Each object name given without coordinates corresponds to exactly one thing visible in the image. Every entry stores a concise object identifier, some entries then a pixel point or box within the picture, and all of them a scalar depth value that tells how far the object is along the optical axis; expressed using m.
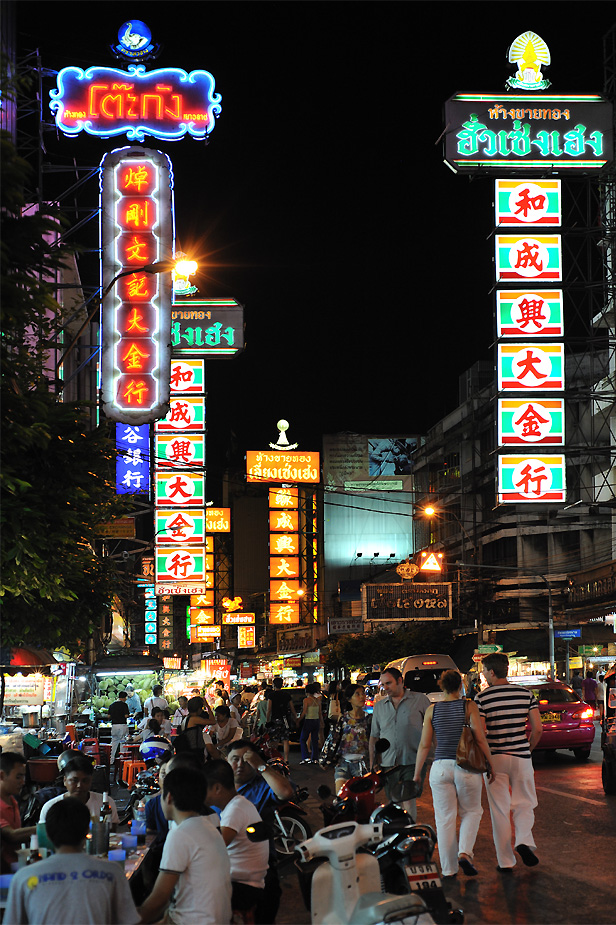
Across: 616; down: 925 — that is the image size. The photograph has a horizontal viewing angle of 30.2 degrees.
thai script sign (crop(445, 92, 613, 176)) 31.66
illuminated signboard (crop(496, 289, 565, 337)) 29.56
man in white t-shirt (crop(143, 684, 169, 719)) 26.50
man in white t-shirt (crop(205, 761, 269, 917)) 7.70
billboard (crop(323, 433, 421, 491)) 110.56
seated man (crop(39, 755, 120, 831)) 8.88
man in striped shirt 10.59
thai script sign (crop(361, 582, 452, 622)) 57.81
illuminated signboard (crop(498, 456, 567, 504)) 29.73
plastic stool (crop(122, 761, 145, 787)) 18.56
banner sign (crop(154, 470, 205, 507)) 37.75
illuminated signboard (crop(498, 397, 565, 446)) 29.56
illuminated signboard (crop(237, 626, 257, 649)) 97.81
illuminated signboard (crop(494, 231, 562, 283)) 29.73
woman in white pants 10.37
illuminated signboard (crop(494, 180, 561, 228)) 30.42
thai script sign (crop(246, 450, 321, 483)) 76.88
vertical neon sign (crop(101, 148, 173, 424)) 19.19
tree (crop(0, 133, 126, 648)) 7.03
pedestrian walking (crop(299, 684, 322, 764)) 26.23
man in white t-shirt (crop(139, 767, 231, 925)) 5.92
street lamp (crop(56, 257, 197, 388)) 15.28
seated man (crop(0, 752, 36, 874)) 8.19
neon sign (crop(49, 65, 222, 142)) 23.33
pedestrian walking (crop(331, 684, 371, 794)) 15.99
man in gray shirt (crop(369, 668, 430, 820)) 12.47
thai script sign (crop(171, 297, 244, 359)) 34.84
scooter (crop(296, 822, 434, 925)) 6.61
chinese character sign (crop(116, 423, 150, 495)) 35.84
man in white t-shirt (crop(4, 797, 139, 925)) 5.00
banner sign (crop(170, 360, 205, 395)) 37.09
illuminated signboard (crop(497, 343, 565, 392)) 29.57
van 31.73
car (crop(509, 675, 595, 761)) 21.95
